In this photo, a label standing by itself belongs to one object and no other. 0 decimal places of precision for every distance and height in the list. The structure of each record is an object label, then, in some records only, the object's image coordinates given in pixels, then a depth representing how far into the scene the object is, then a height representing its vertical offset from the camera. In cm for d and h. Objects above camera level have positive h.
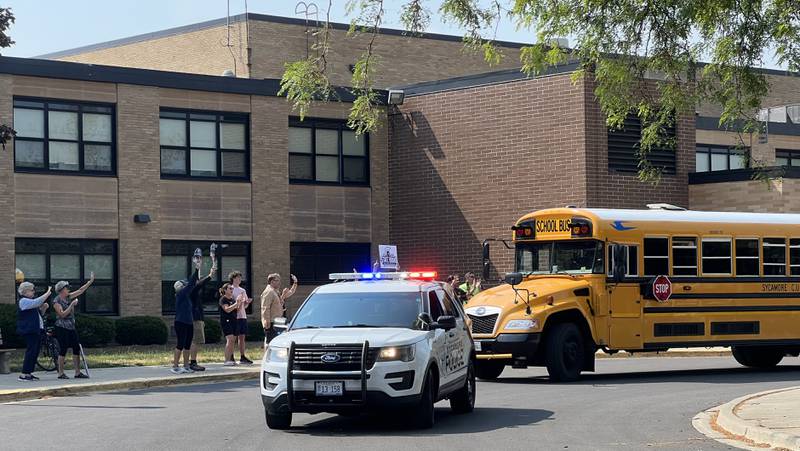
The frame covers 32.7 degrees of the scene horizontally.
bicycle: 2556 -232
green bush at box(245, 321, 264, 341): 3641 -286
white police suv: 1491 -147
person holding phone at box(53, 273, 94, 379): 2312 -166
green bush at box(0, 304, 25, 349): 3186 -235
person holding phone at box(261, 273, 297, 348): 2641 -154
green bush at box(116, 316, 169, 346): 3450 -268
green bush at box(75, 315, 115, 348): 3331 -258
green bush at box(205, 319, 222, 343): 3534 -278
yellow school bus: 2267 -117
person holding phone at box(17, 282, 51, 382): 2295 -165
